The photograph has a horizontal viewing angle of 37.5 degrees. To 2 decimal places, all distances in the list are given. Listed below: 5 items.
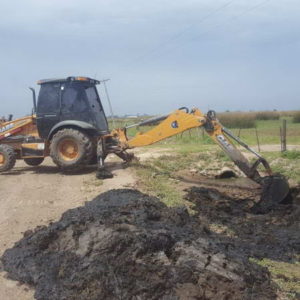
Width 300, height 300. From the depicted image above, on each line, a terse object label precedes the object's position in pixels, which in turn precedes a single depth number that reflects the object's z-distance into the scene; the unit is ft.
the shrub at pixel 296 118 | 138.90
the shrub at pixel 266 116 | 166.91
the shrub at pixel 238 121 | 126.21
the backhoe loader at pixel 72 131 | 38.50
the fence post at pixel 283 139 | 57.28
